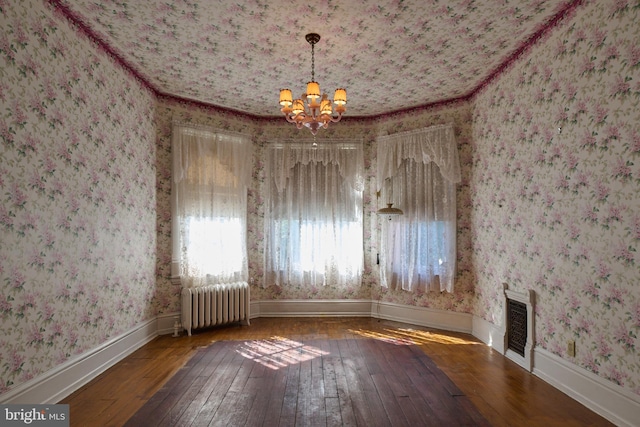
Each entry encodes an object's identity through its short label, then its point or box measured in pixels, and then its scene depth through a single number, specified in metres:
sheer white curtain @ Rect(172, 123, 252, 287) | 5.24
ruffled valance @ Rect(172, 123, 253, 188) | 5.26
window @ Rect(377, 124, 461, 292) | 5.32
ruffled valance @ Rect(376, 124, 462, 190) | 5.30
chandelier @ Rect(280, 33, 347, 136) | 3.40
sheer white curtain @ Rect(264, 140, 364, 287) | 6.05
